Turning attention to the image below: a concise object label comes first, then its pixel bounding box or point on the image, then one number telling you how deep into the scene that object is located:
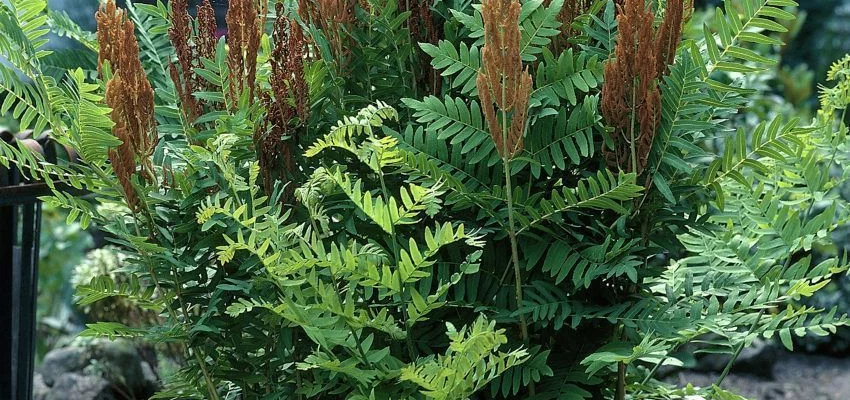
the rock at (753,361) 4.60
